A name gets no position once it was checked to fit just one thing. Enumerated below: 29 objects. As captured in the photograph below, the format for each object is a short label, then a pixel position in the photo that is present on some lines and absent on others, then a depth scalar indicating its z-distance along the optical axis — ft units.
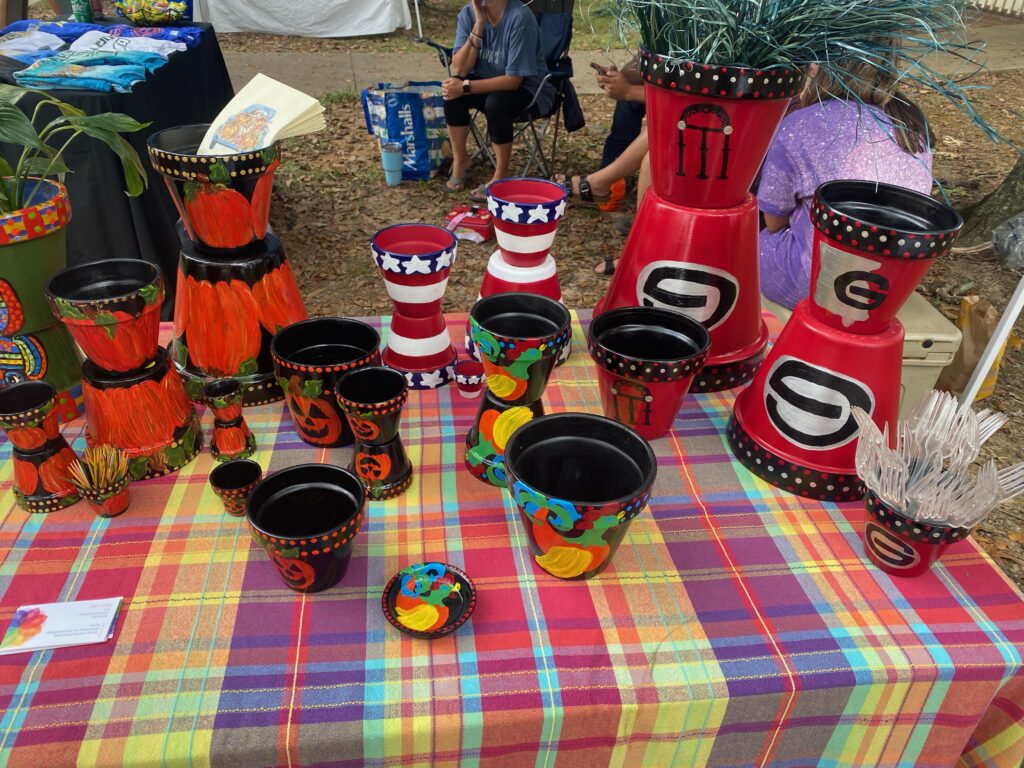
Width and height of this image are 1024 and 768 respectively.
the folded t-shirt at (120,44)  7.73
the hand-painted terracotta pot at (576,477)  2.18
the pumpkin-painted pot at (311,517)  2.20
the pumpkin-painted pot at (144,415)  2.76
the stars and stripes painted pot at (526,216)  3.19
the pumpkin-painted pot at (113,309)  2.50
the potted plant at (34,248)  2.84
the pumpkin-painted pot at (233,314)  3.02
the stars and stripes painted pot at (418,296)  3.11
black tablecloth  6.75
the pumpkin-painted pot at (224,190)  2.77
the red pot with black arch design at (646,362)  2.75
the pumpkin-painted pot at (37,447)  2.48
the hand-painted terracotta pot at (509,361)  2.49
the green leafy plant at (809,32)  2.58
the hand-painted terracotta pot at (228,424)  2.82
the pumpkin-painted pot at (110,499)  2.61
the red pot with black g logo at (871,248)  2.38
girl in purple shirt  4.93
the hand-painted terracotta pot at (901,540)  2.34
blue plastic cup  11.57
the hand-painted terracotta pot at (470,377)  3.35
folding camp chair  11.25
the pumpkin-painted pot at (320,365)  2.77
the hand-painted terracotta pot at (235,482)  2.61
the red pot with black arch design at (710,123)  2.69
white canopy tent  19.62
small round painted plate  2.25
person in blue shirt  10.57
